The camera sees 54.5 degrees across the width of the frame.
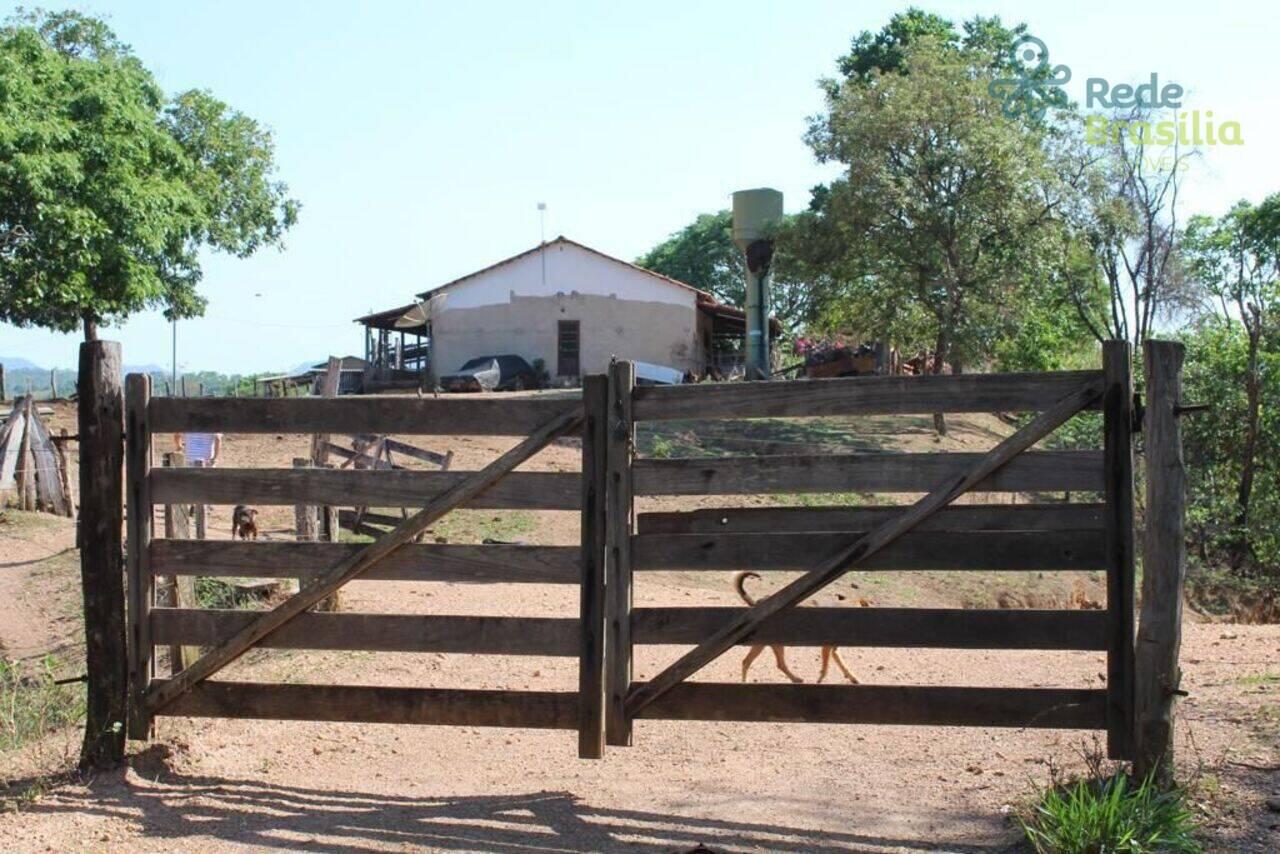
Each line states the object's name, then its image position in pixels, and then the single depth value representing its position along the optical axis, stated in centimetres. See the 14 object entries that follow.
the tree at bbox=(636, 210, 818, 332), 6969
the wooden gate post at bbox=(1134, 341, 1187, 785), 525
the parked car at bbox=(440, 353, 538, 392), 3581
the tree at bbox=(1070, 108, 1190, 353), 2808
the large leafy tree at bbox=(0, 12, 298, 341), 1772
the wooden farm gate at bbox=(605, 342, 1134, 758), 539
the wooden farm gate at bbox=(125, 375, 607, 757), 580
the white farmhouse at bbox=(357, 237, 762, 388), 3928
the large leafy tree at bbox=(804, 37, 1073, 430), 2545
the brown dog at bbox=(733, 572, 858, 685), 754
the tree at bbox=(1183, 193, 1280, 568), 1947
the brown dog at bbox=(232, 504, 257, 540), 1504
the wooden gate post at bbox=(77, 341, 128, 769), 622
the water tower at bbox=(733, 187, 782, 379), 3114
